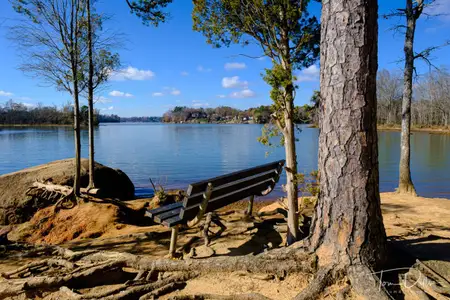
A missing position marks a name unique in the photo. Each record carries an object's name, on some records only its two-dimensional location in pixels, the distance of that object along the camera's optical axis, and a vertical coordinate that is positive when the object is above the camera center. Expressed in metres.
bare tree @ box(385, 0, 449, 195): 9.07 +1.77
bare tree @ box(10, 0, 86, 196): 8.37 +2.33
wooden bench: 4.17 -1.12
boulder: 8.79 -1.80
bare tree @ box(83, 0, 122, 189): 8.87 +2.19
